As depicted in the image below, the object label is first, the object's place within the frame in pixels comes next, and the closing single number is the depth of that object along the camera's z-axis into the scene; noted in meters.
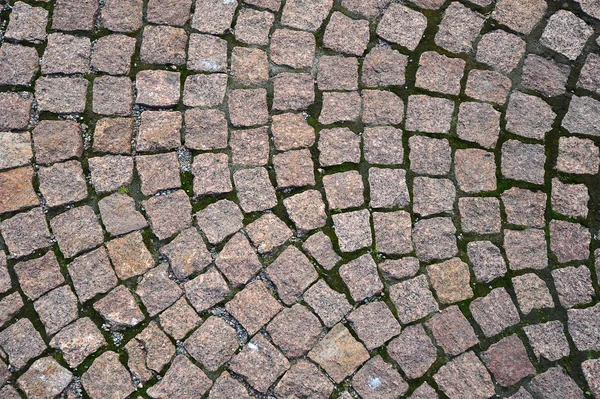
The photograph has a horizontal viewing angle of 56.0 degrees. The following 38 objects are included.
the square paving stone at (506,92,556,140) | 4.03
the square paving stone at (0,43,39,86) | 3.99
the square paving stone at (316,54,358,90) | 4.07
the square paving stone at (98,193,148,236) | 3.74
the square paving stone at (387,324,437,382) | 3.57
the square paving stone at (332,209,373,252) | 3.76
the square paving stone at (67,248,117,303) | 3.63
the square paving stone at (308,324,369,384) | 3.56
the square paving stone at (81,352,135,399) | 3.48
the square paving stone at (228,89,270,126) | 3.97
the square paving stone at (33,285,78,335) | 3.57
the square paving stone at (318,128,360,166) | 3.91
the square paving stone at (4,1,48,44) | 4.10
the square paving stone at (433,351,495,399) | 3.54
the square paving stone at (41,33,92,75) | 4.04
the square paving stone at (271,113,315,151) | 3.94
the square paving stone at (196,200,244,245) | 3.75
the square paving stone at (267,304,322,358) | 3.58
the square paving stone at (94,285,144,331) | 3.57
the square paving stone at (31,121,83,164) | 3.85
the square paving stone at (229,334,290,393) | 3.52
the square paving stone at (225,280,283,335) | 3.61
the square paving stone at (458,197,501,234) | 3.84
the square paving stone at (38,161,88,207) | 3.77
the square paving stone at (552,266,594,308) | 3.72
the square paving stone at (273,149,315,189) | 3.86
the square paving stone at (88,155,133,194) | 3.80
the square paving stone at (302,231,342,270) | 3.73
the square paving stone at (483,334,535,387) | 3.57
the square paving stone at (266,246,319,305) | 3.67
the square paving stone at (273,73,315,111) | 4.02
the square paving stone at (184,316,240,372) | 3.54
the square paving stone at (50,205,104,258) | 3.70
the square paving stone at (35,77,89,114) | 3.95
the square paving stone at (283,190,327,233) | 3.79
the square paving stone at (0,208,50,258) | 3.68
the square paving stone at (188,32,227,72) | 4.08
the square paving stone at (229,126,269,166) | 3.89
